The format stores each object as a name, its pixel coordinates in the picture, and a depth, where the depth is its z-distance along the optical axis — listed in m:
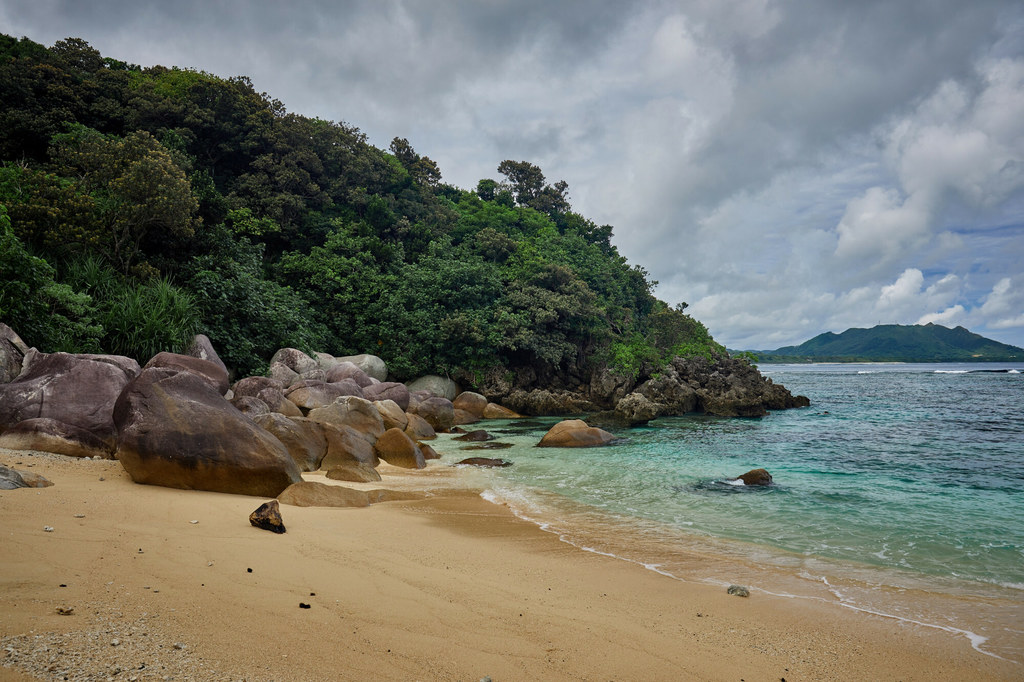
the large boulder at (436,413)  20.14
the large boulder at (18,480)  4.96
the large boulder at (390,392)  18.84
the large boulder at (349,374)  20.00
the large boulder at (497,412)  25.17
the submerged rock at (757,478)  10.68
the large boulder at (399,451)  11.76
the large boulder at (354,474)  9.26
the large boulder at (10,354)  8.65
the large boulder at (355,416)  12.58
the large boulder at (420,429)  16.48
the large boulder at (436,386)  26.75
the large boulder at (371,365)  24.69
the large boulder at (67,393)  7.39
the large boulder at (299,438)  9.56
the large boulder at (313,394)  14.86
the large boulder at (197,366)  9.99
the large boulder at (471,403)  25.12
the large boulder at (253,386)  14.55
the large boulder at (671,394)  27.06
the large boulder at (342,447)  10.16
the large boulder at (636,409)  24.19
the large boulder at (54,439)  7.09
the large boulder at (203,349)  15.05
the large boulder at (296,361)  19.77
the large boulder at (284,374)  18.67
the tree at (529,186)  52.44
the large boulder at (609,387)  28.70
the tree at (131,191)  16.67
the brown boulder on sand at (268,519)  5.03
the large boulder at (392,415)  14.87
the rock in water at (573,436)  15.54
